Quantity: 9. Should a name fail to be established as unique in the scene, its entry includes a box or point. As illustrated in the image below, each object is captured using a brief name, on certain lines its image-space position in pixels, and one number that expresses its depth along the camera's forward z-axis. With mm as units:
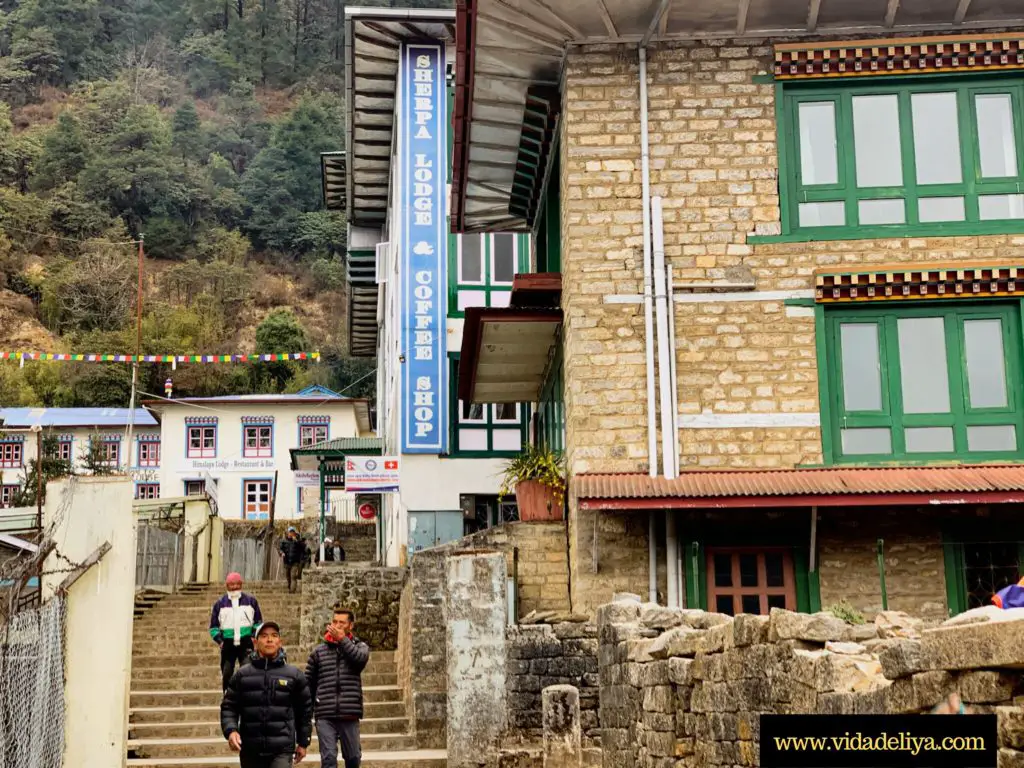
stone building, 15367
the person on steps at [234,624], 13859
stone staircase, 14672
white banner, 26859
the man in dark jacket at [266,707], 9492
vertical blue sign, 29578
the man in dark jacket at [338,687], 11219
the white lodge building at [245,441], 55781
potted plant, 16484
